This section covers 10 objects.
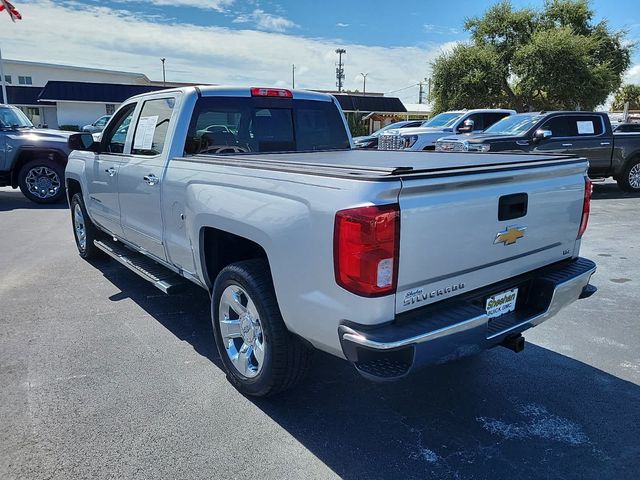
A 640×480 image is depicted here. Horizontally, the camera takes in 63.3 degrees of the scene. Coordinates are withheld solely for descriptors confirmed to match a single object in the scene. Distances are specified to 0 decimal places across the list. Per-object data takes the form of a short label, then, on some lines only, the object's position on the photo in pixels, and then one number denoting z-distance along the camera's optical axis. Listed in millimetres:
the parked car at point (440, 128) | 14812
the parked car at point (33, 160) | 10875
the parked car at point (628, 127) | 18969
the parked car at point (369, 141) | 20475
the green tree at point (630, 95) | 62500
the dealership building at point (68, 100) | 37531
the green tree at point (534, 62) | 30234
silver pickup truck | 2482
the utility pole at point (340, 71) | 71625
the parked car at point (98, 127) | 20931
